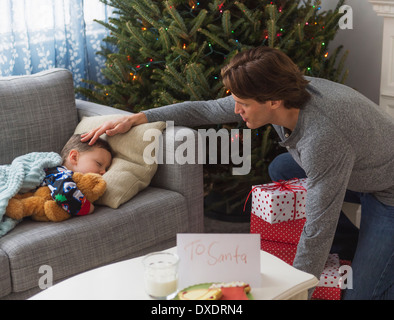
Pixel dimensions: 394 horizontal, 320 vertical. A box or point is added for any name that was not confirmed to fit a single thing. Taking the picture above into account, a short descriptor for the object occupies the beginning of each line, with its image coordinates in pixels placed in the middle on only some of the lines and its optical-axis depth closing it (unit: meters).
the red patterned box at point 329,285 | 2.00
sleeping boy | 1.82
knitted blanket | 1.79
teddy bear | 1.81
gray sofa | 1.73
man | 1.57
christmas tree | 2.38
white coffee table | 1.28
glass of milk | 1.20
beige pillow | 1.96
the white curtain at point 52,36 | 2.66
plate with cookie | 1.19
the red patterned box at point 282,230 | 2.03
